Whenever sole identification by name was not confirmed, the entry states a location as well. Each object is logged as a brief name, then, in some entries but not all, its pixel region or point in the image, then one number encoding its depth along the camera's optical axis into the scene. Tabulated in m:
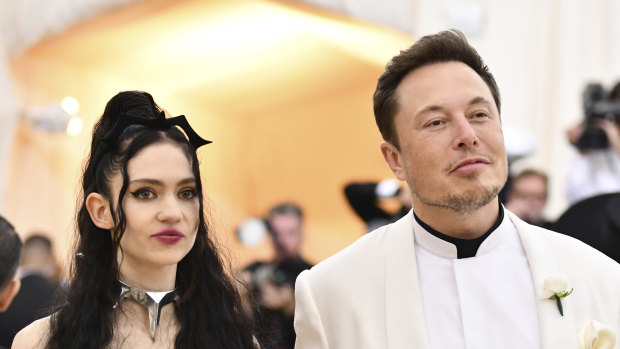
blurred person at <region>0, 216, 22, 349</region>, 2.92
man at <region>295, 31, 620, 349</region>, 2.42
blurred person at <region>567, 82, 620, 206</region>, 4.55
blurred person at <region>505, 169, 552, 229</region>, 4.81
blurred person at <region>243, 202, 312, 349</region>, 4.86
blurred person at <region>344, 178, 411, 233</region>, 5.24
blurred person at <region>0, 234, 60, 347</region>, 3.49
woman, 2.51
